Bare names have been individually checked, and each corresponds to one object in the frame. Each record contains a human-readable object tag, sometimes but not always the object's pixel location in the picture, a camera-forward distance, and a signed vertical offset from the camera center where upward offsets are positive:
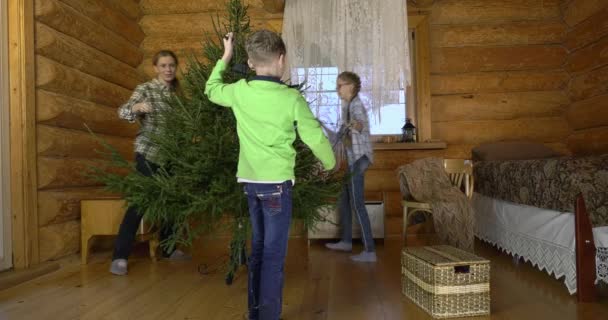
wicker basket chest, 2.32 -0.62
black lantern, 4.88 +0.26
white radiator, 4.44 -0.62
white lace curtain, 4.68 +1.14
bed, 2.55 -0.38
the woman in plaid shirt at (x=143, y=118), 3.09 +0.29
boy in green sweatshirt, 1.92 +0.07
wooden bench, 3.63 -0.43
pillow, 4.50 +0.05
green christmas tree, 2.57 -0.06
